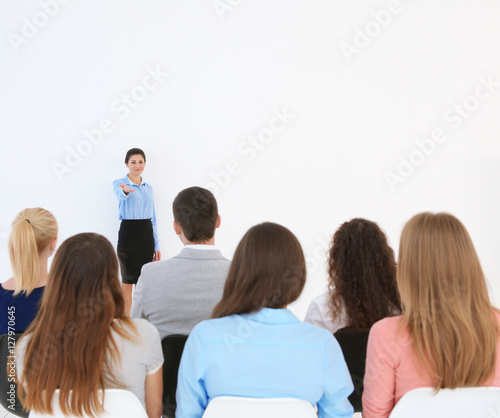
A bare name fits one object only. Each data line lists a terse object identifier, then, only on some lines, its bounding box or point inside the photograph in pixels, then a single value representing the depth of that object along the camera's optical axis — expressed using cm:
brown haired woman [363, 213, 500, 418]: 127
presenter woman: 427
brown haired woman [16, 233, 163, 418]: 128
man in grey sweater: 187
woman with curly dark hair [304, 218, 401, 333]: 179
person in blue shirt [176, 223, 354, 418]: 125
